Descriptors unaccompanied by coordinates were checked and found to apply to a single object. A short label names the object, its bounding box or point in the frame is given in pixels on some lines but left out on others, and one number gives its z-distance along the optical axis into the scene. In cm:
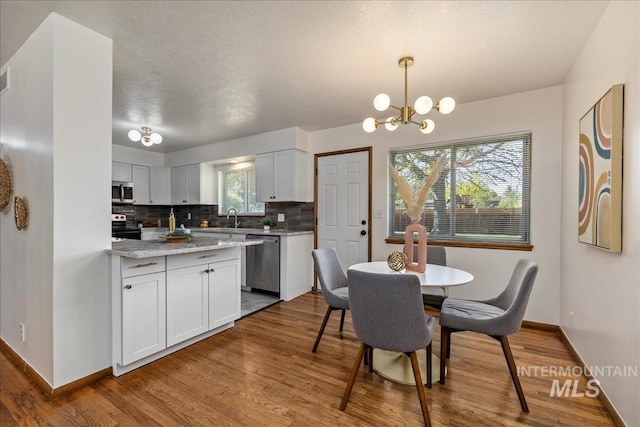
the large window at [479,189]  301
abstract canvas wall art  157
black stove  476
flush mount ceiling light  330
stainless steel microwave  493
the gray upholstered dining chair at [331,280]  234
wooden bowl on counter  258
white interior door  390
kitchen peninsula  201
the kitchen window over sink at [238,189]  518
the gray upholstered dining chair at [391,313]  149
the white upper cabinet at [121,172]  498
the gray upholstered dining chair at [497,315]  169
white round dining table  184
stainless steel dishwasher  393
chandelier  199
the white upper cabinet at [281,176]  414
